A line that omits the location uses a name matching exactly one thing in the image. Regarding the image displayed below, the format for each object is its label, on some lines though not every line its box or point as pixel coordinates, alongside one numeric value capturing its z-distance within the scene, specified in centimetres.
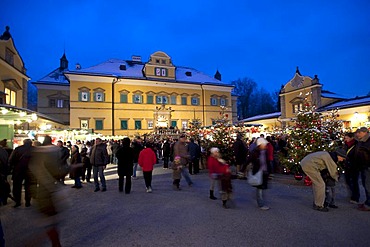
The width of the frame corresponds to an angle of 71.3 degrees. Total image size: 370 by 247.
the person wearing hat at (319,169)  628
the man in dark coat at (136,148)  1307
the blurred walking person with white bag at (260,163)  655
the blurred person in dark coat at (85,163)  1189
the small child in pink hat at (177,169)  953
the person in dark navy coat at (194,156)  1297
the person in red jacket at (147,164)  940
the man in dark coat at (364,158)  628
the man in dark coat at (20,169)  760
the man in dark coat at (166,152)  1720
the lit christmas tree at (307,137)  994
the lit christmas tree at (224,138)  1373
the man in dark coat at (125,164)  917
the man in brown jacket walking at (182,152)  981
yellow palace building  3722
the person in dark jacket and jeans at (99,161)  951
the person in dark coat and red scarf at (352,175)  672
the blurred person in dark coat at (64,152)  1029
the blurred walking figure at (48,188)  404
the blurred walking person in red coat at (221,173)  691
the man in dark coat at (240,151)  1170
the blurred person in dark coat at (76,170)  1019
